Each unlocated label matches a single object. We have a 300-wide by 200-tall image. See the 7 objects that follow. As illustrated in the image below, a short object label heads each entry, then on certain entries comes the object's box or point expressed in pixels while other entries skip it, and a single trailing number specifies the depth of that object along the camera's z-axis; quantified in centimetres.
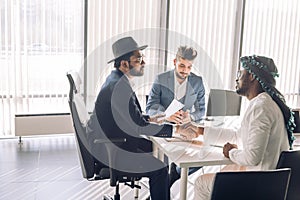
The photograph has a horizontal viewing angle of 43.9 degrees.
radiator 450
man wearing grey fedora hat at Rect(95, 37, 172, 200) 255
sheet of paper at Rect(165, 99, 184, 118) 281
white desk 220
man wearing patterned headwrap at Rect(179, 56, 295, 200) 211
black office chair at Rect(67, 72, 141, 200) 246
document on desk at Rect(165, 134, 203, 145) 254
